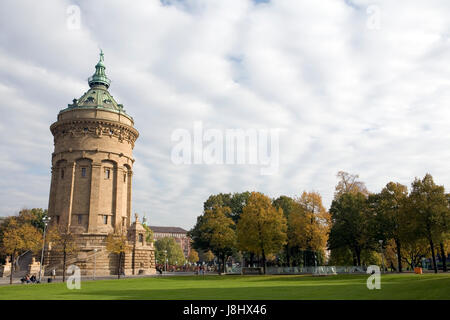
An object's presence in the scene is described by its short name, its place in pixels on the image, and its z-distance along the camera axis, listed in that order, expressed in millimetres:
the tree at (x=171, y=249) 132250
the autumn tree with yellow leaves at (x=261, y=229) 55531
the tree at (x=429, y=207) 46156
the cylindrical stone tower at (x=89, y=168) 63125
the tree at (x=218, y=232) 63250
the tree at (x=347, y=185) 70625
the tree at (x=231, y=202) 79875
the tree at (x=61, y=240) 53588
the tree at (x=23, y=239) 47094
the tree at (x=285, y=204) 71775
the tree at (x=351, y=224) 56594
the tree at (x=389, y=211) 54062
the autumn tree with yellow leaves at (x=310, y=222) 53078
